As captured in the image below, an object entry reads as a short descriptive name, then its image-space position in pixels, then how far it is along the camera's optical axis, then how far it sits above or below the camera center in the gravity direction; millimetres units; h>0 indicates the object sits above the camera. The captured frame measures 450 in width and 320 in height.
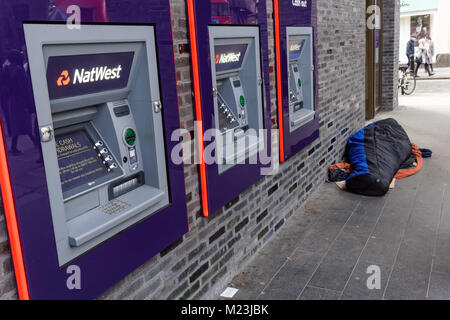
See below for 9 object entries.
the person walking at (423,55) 19016 -391
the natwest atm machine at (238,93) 3393 -281
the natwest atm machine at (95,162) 1879 -447
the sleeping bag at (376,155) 5434 -1370
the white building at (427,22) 23375 +1219
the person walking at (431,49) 19109 -179
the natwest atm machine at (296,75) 4340 -219
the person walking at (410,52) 17969 -235
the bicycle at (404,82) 14398 -1090
